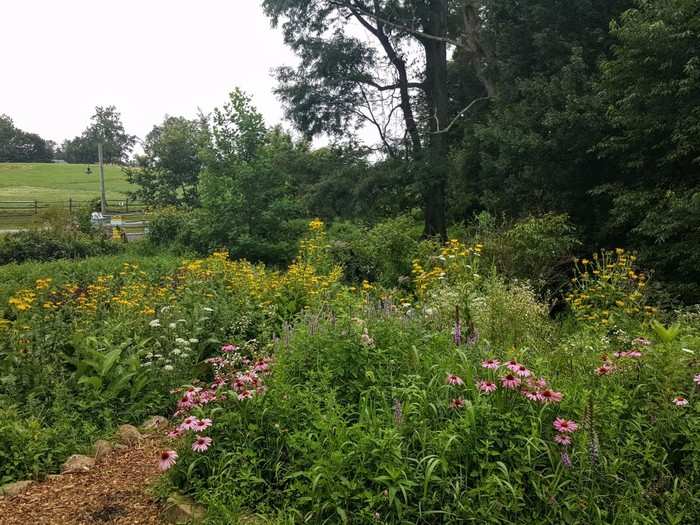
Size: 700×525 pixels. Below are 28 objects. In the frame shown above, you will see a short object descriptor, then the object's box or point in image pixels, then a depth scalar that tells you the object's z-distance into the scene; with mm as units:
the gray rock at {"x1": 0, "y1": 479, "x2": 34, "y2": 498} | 2926
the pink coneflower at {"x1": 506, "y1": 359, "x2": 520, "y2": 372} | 2464
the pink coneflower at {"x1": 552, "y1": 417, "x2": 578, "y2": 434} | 2281
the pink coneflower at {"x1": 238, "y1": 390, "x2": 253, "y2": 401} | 2709
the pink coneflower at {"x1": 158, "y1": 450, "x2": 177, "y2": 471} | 2375
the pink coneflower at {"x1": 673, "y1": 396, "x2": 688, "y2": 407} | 2338
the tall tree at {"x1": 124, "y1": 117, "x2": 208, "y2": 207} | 25000
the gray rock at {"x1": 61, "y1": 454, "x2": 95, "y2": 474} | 3139
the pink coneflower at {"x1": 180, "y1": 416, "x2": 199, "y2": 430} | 2502
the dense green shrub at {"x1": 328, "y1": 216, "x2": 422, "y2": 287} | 9625
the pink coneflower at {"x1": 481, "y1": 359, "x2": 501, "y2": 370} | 2516
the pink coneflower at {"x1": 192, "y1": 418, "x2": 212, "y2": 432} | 2494
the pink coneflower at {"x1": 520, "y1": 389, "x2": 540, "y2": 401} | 2371
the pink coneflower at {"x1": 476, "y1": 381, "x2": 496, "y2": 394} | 2459
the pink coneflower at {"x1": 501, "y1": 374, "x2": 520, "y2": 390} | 2408
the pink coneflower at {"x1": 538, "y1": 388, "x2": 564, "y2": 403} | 2352
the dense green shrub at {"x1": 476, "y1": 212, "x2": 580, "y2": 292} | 7793
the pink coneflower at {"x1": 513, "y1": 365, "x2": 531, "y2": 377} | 2449
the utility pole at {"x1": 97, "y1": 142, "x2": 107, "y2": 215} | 27453
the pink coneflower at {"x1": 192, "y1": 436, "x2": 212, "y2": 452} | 2445
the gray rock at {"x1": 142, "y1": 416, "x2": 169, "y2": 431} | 3758
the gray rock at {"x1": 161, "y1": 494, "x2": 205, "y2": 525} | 2430
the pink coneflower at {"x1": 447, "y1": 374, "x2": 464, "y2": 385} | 2537
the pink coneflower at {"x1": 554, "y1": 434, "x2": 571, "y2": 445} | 2244
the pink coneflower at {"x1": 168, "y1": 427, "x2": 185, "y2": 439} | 2639
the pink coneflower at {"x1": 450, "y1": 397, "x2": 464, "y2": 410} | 2527
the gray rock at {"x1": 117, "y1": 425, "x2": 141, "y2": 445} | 3541
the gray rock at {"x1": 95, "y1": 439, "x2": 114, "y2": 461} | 3323
